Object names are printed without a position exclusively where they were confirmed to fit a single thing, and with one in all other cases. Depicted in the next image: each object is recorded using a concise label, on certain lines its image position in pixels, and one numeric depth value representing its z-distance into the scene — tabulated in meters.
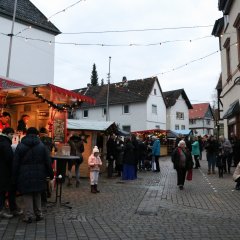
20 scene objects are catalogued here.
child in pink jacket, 8.71
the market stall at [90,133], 12.22
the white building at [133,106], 36.58
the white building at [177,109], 42.28
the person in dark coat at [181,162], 9.49
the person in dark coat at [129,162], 11.63
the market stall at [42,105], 8.68
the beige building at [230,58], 14.49
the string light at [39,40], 21.99
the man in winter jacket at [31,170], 5.48
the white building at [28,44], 20.69
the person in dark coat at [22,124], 9.13
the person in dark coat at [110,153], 12.30
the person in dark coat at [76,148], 9.96
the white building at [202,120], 60.12
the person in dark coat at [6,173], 5.72
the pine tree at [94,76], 73.40
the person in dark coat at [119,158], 12.64
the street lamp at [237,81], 13.87
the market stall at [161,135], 26.34
